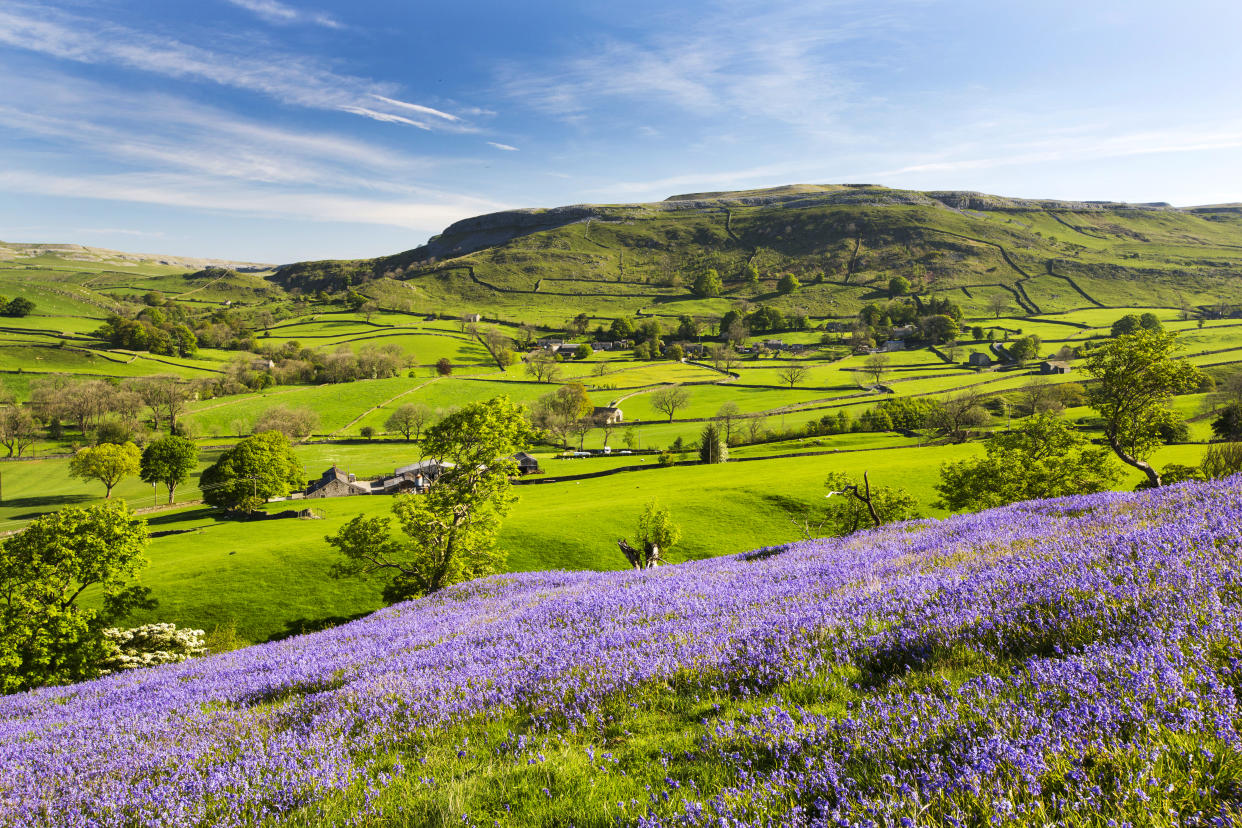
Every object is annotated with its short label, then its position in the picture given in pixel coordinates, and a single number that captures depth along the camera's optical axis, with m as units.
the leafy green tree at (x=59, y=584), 25.75
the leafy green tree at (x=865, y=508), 37.19
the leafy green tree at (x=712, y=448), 90.94
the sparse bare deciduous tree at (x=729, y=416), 111.40
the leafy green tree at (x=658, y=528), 40.47
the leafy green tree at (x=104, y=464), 85.81
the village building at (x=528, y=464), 98.18
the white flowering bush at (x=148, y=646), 27.92
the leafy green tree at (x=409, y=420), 123.12
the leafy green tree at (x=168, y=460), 82.69
